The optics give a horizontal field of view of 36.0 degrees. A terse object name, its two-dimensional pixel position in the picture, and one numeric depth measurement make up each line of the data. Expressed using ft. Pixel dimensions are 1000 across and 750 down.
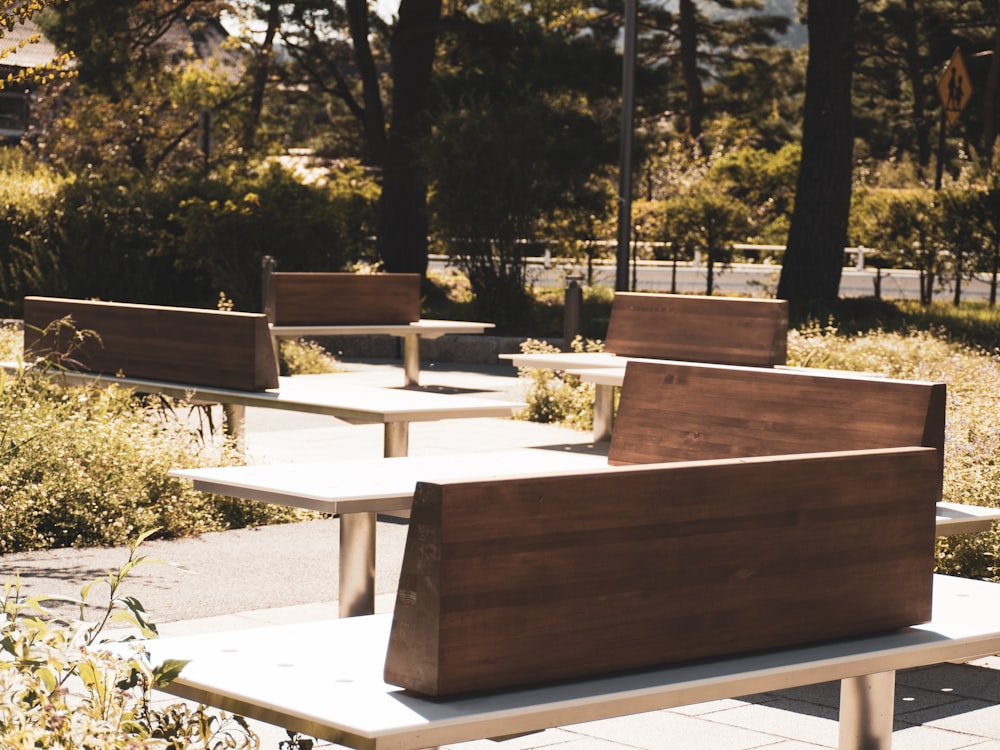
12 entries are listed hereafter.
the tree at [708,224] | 85.15
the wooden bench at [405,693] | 9.26
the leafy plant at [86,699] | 9.04
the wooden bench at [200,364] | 26.25
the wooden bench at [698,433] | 16.56
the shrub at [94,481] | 24.48
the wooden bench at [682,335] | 33.53
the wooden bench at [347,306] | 42.63
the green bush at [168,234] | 67.87
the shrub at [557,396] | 42.70
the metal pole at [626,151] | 59.82
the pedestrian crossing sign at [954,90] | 77.78
